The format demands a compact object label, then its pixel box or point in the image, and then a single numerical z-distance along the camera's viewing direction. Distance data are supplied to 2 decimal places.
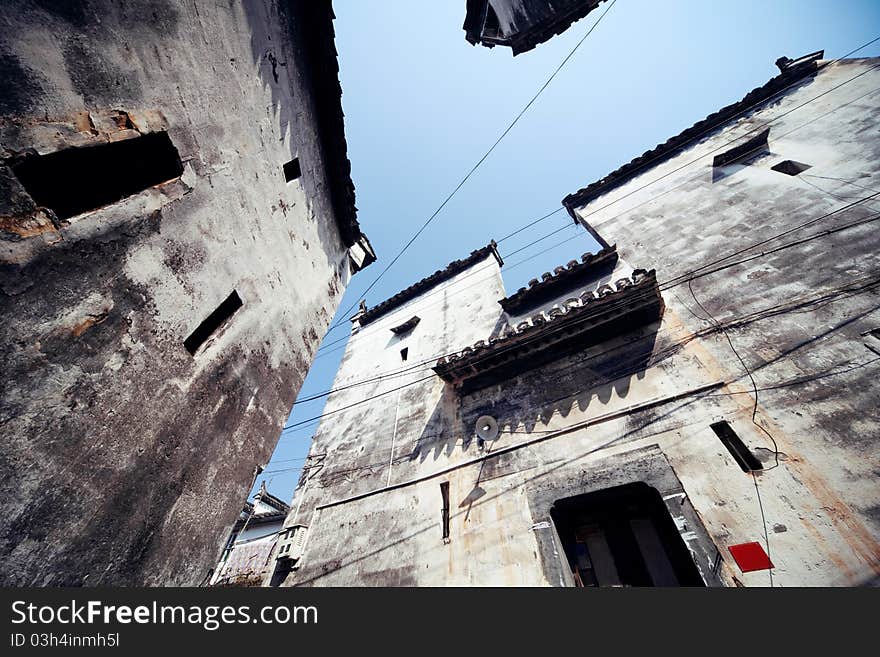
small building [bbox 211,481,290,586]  12.49
